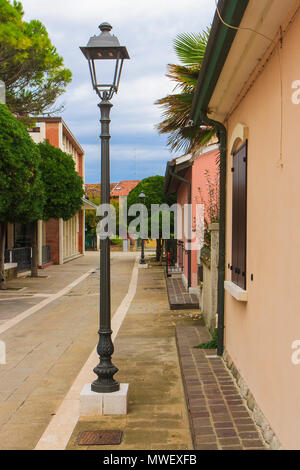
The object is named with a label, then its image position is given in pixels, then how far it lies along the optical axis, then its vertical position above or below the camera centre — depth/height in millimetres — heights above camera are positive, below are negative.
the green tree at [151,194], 26188 +1387
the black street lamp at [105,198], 4969 +213
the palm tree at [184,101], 6969 +1765
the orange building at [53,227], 26812 -479
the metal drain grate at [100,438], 4285 -1910
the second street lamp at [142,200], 23867 +1007
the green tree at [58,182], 20312 +1500
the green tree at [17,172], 13953 +1365
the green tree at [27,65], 17406 +6001
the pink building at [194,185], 13272 +944
